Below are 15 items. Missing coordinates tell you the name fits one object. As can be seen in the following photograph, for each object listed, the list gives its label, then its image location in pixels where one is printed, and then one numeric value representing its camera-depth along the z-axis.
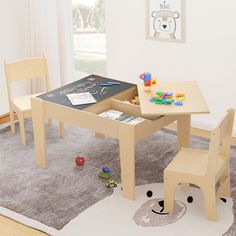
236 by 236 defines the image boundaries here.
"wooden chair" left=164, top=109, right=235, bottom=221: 2.86
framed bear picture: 4.20
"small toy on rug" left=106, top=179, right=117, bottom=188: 3.39
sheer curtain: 4.63
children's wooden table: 3.14
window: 4.85
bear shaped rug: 2.94
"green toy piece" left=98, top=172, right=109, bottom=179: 3.51
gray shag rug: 3.21
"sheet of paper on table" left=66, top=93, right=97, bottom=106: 3.48
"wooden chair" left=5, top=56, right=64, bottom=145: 4.05
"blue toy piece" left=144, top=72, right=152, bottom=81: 3.53
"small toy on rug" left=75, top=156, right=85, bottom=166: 3.68
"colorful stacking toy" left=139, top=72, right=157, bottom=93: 3.53
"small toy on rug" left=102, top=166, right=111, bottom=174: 3.54
